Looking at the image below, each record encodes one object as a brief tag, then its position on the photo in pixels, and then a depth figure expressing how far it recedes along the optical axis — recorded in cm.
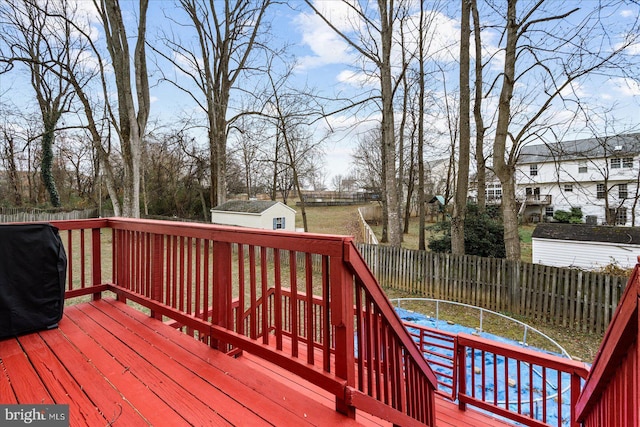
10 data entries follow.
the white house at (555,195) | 1804
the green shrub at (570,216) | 2104
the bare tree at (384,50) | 782
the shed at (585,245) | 910
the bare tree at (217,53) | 1194
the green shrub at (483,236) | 909
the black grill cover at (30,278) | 212
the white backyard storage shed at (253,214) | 1356
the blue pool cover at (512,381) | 389
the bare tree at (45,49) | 897
